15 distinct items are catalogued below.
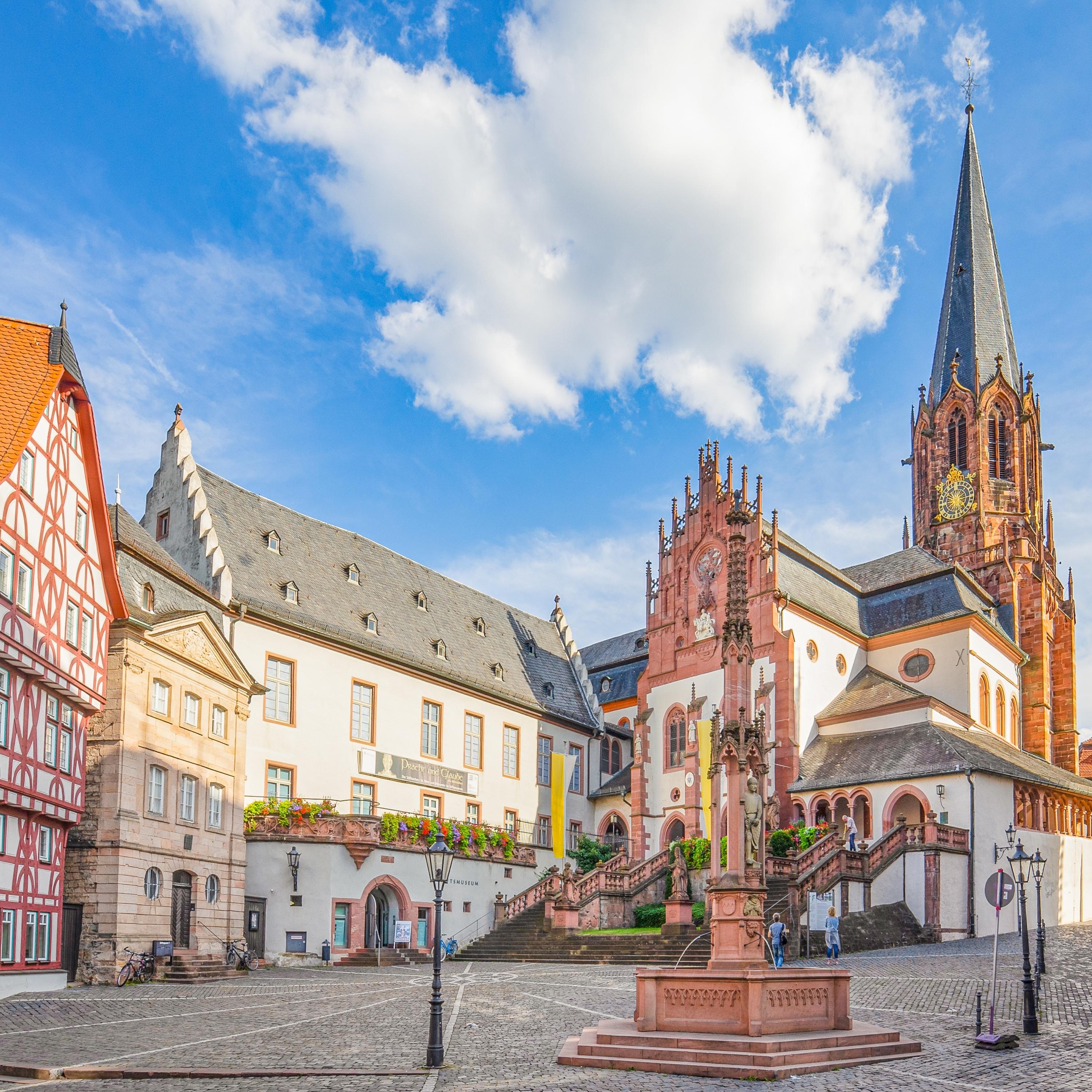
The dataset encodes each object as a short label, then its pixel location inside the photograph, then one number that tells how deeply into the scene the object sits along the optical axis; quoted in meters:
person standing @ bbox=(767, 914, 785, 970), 28.77
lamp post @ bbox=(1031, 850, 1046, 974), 19.12
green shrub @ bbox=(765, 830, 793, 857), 38.75
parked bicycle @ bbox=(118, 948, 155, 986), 27.39
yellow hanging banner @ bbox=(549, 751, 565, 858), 48.31
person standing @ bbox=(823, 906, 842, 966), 29.28
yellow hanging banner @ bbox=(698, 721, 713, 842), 45.00
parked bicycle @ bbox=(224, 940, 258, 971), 31.48
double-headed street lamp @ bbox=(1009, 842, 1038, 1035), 17.22
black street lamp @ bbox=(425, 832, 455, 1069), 15.04
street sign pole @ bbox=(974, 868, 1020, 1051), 15.84
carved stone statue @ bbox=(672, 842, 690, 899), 37.44
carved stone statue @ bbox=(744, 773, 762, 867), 16.91
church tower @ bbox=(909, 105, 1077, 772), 56.41
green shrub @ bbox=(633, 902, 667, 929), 38.00
